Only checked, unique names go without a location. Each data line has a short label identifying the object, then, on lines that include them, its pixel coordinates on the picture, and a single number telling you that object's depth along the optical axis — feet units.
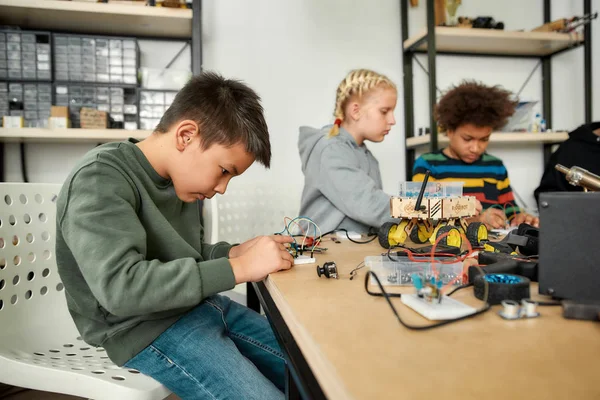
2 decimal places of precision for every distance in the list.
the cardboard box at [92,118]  5.47
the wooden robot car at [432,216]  2.89
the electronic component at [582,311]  1.49
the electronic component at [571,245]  1.59
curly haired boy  6.10
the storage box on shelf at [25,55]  5.41
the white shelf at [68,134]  5.22
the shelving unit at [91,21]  5.22
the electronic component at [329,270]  2.18
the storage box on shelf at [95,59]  5.56
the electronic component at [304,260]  2.65
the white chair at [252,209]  6.08
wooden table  1.02
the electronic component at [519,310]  1.51
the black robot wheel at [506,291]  1.66
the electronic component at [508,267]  1.93
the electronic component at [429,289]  1.58
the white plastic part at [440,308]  1.48
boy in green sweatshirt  2.18
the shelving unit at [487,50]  6.54
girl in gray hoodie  4.46
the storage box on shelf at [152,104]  5.73
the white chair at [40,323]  2.39
